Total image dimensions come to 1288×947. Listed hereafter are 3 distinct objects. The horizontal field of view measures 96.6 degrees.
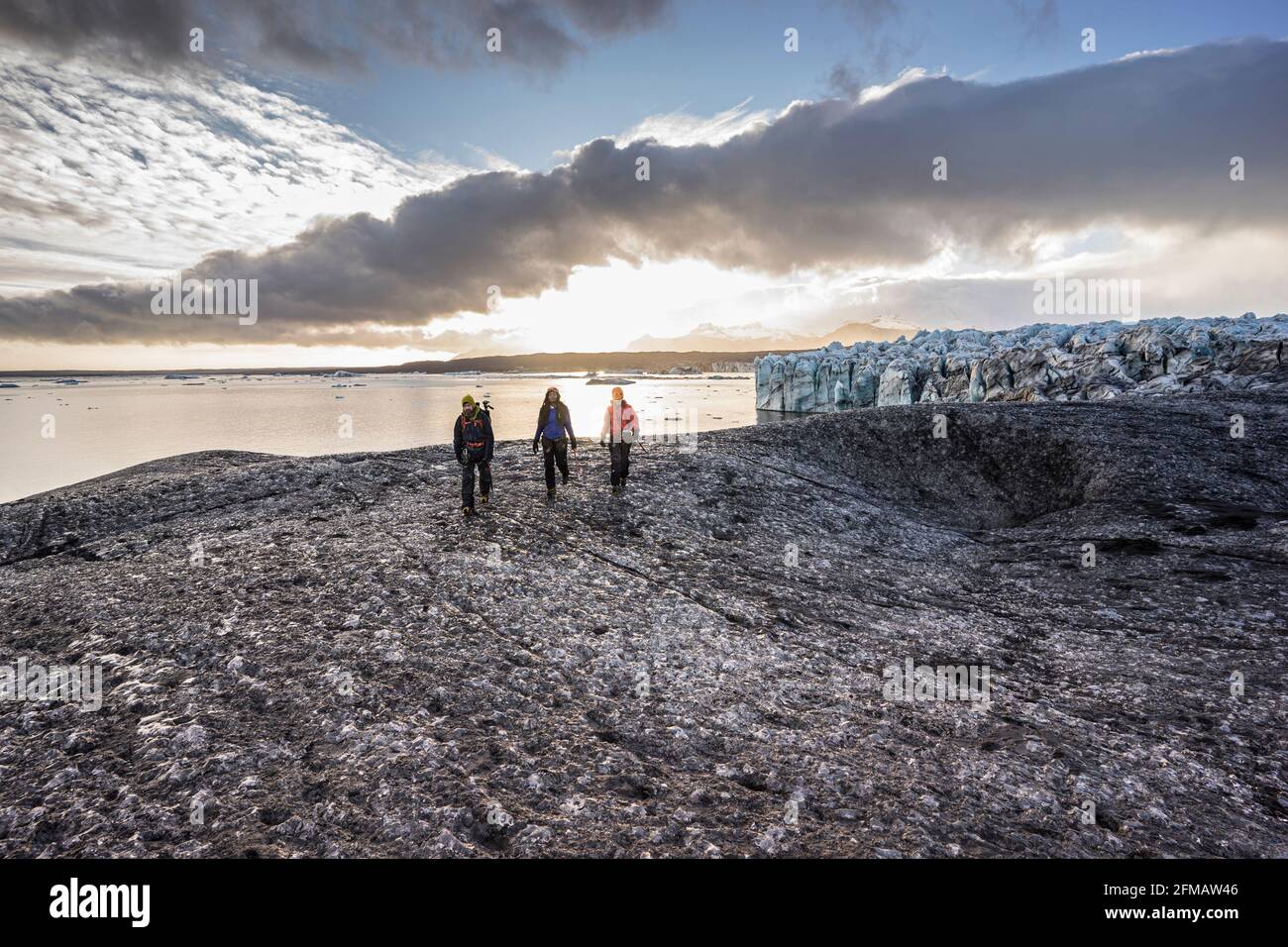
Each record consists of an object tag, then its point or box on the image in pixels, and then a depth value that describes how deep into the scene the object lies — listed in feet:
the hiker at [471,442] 49.06
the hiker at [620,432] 55.01
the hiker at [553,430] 53.78
